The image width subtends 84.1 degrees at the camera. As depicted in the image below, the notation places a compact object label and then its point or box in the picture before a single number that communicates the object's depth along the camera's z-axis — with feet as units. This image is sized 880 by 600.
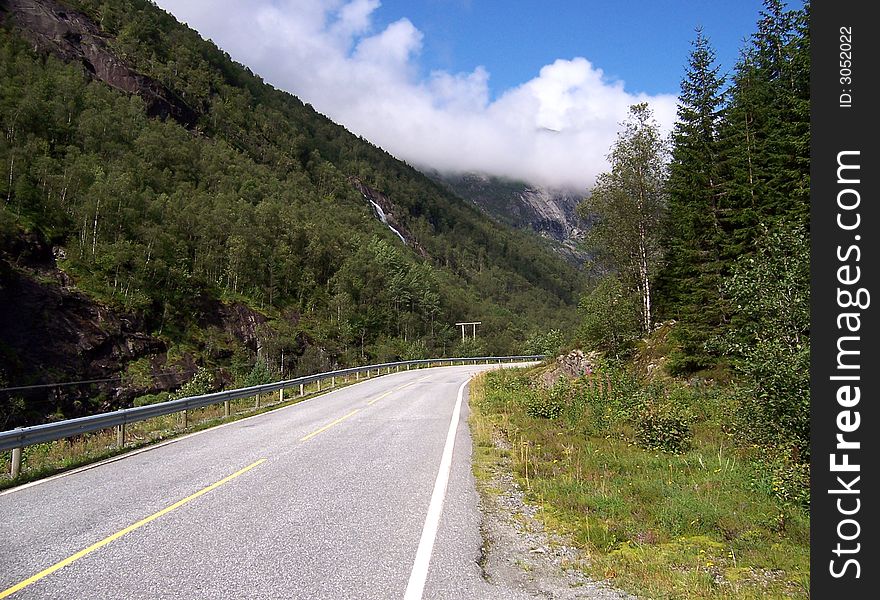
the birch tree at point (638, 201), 85.20
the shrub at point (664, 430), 30.78
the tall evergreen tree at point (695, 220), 59.31
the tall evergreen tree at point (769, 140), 58.39
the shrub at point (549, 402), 45.12
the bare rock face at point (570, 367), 84.33
